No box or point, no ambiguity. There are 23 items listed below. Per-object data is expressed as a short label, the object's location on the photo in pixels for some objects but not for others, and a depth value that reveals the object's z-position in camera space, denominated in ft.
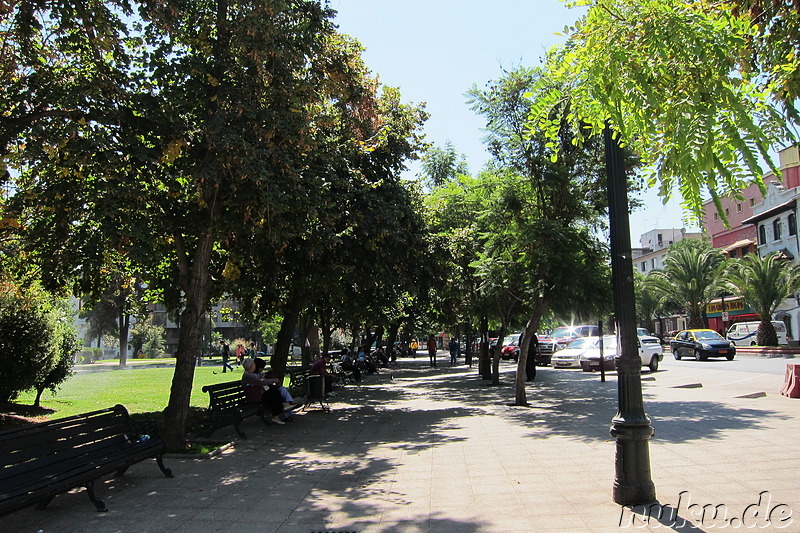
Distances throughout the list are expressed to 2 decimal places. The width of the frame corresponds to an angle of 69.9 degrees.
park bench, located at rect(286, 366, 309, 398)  51.03
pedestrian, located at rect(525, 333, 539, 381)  72.43
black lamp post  17.35
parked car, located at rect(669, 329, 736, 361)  100.75
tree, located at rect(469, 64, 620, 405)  40.09
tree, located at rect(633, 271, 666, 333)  203.51
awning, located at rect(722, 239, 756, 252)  180.75
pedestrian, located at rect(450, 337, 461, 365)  132.36
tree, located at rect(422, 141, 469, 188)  76.74
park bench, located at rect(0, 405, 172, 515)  16.26
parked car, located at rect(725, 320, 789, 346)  136.46
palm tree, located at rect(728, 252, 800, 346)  119.14
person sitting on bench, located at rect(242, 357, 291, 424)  37.45
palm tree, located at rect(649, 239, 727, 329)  151.02
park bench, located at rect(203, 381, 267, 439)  32.09
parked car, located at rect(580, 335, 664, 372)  78.59
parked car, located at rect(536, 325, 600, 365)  106.32
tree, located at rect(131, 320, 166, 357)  246.47
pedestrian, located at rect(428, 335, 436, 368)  121.70
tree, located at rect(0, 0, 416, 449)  25.41
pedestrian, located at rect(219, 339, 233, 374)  108.43
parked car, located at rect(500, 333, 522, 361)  114.19
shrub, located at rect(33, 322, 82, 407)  43.46
